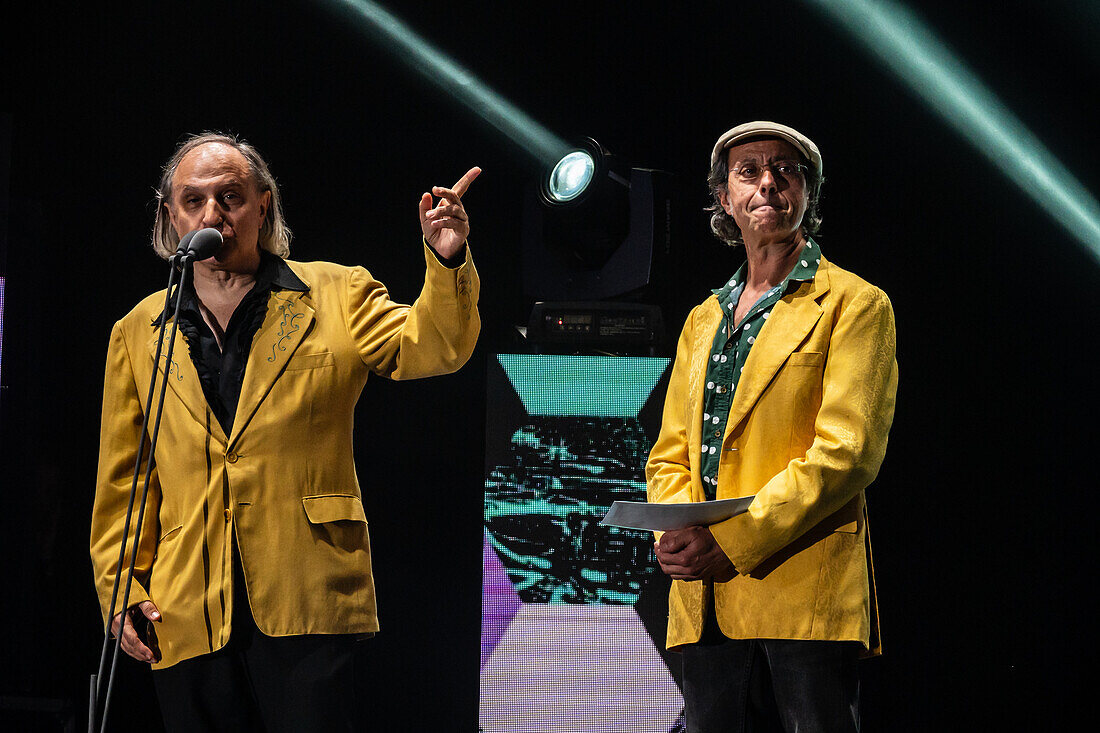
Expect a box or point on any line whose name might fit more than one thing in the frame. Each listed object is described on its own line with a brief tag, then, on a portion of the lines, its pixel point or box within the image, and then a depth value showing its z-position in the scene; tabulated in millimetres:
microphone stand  4899
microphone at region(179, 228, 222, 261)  5136
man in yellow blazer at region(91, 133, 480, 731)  5415
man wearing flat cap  5270
